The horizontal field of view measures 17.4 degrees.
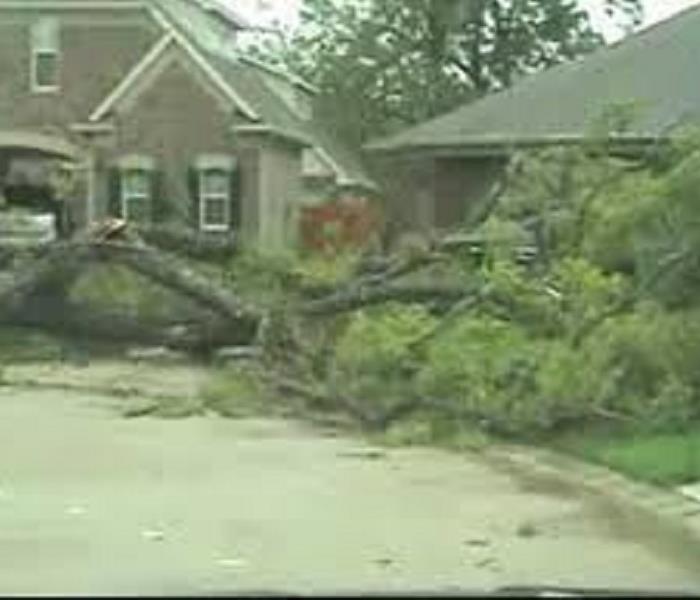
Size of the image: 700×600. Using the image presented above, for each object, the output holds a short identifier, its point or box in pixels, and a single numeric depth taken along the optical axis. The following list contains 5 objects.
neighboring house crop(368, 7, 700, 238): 32.84
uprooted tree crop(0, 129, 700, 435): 17.77
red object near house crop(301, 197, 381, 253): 36.25
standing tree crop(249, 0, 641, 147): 63.50
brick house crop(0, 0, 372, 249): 46.69
